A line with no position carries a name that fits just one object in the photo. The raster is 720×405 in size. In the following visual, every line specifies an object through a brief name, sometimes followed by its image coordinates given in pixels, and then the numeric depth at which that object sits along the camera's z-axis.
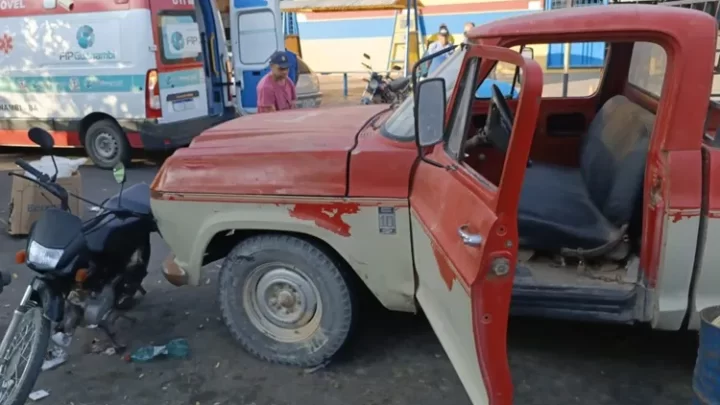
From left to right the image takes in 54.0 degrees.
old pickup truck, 2.74
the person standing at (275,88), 7.11
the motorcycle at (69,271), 3.57
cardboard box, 6.34
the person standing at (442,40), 12.24
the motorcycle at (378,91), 11.09
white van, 8.70
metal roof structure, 19.12
